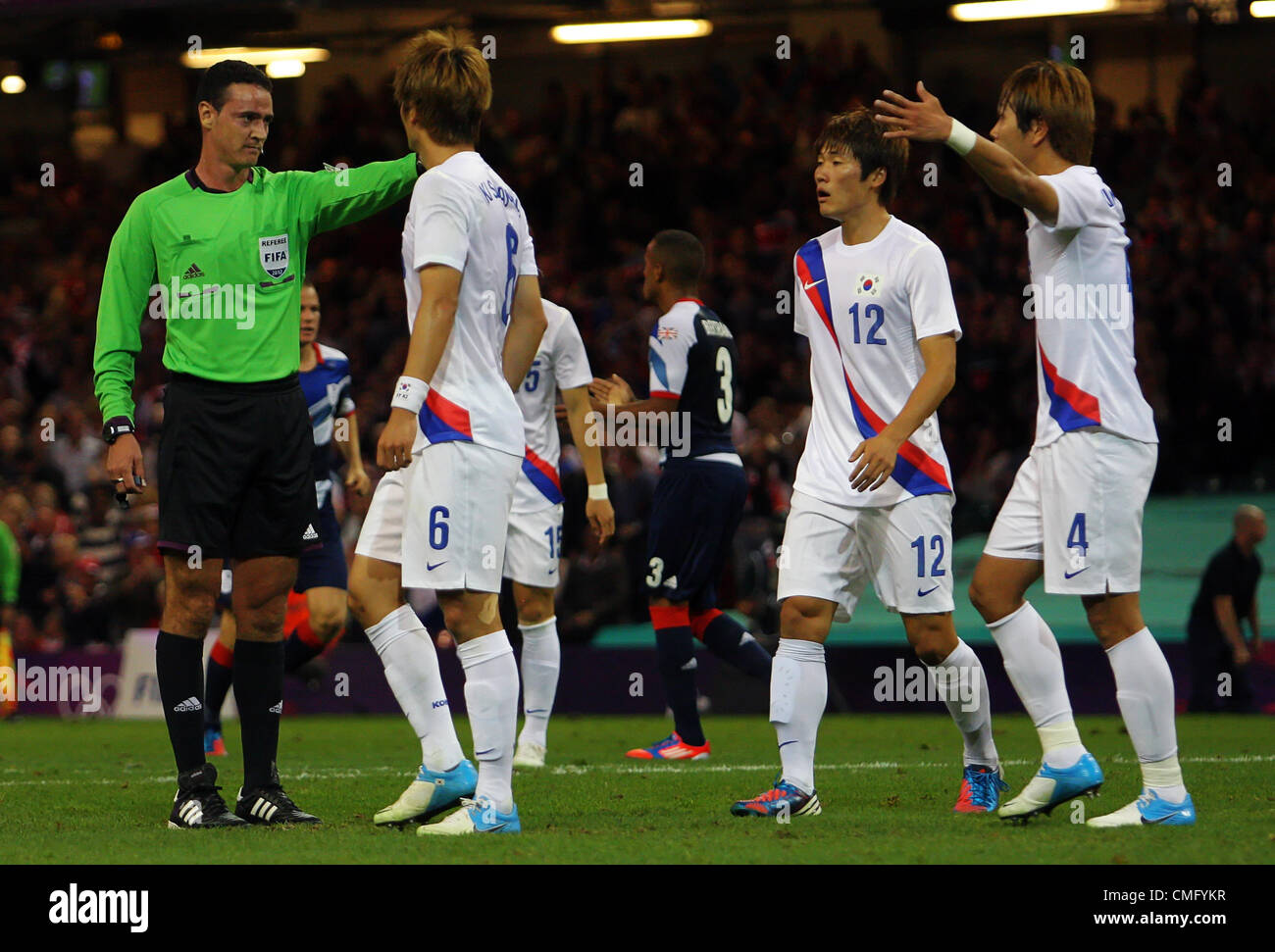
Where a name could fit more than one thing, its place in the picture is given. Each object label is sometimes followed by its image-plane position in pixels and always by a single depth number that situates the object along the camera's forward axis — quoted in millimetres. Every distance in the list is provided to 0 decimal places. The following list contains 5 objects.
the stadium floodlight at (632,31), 19984
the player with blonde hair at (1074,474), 5328
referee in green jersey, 5684
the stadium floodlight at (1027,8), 18844
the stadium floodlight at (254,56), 20969
